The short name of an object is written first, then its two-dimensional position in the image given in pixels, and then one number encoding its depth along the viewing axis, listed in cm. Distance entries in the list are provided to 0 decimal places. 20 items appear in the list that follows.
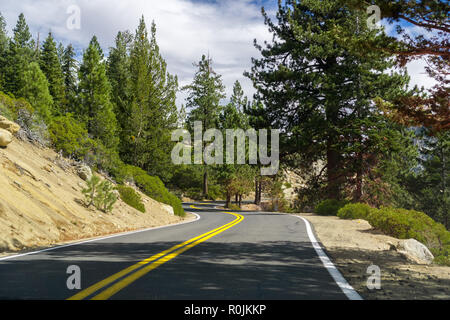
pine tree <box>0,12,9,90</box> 4866
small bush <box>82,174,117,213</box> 1683
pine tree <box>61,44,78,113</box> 5909
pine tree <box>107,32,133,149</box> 3169
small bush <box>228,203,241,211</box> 4748
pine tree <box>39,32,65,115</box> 4847
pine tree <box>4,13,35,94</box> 4503
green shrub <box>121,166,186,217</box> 2666
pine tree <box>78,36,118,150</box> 2592
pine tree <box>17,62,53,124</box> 3329
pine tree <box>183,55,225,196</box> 5940
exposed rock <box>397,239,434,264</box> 973
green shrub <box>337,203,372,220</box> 2025
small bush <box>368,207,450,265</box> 1406
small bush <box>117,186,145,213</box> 2084
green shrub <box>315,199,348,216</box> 2511
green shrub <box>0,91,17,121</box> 1741
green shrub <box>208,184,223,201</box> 5952
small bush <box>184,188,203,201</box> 5847
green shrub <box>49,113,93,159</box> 2069
